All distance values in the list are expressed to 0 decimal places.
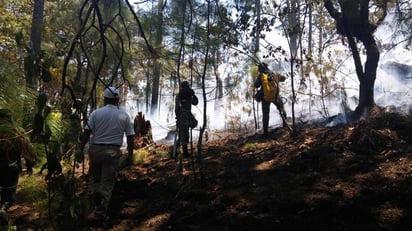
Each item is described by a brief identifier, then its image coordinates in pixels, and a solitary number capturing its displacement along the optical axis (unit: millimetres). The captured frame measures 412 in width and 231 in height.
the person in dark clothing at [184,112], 6555
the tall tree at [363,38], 7798
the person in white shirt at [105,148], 4094
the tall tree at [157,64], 6259
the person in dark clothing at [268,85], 7504
